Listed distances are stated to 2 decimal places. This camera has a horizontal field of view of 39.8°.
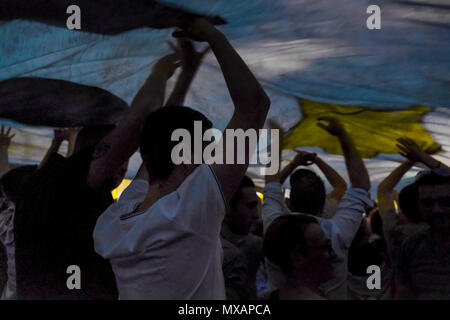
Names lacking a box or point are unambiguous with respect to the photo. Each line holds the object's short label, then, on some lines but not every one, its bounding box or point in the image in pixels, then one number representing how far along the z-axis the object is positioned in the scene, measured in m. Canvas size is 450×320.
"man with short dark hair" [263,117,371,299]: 2.33
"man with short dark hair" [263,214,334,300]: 1.93
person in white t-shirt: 1.44
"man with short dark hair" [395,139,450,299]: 2.43
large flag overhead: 2.10
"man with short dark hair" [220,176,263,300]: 2.54
